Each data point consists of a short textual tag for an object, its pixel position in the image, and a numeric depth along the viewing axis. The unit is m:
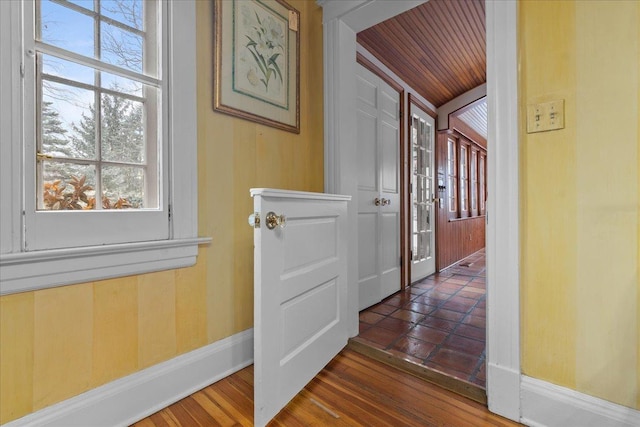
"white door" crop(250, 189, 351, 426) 1.12
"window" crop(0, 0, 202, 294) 0.95
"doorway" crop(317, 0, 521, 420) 1.19
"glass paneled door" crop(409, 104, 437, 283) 3.30
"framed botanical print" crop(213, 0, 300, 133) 1.48
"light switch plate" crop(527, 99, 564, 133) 1.12
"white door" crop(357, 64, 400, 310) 2.45
